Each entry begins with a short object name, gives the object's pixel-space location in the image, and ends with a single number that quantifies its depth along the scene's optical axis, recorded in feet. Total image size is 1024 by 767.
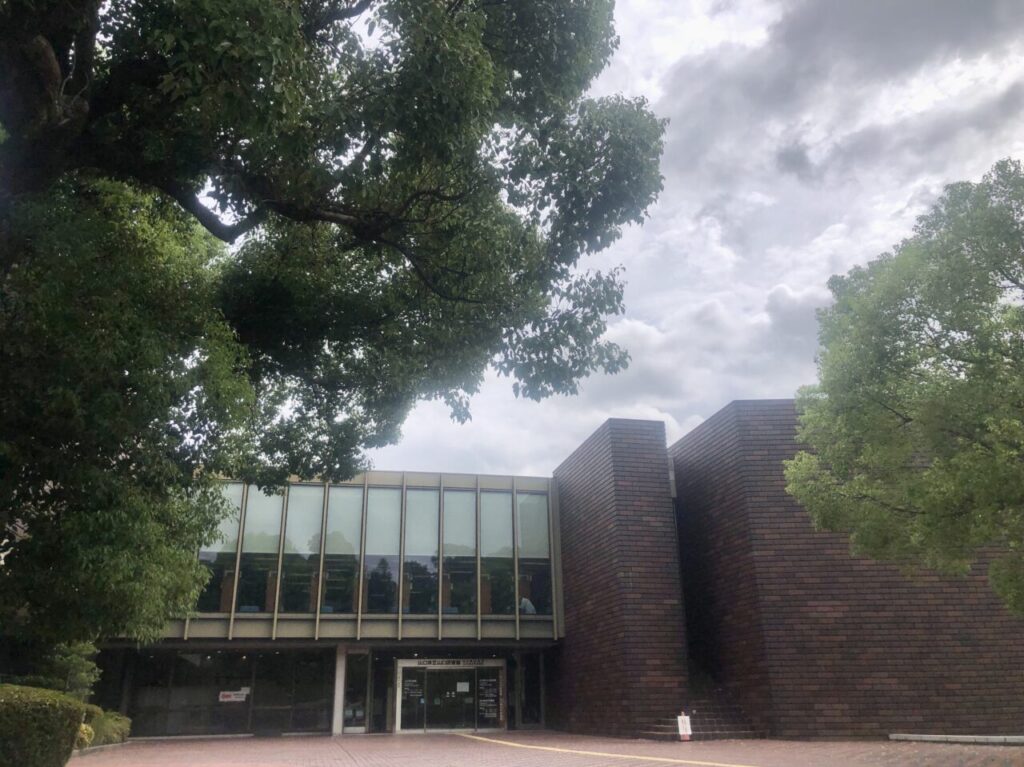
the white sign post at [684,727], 48.96
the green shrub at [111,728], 56.09
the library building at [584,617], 49.90
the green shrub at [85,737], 49.47
